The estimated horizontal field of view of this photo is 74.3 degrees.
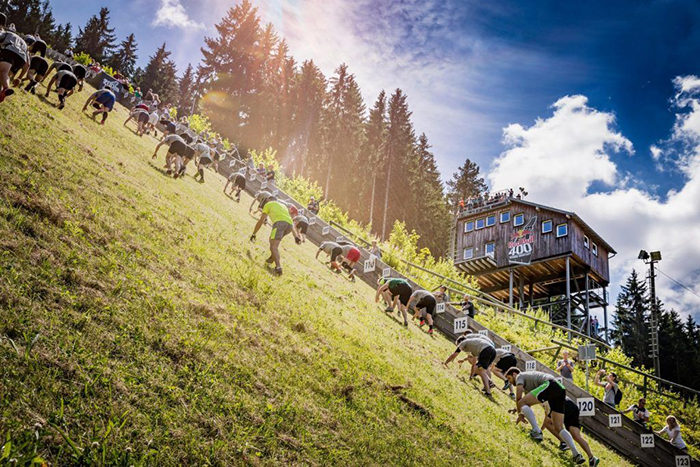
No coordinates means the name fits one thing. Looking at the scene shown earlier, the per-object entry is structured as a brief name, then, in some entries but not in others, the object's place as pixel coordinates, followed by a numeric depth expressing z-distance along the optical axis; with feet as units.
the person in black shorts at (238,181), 68.33
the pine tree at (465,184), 230.54
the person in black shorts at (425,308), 50.03
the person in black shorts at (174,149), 53.93
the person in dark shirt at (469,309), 58.49
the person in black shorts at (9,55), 35.14
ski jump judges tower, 124.67
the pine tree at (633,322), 188.14
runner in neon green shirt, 36.76
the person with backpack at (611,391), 49.36
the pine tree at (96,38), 213.87
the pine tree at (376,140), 188.85
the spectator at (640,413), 48.70
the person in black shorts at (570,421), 30.63
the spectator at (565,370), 50.44
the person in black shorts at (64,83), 49.88
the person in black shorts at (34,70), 48.02
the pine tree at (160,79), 216.74
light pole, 95.36
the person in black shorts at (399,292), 47.44
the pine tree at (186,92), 245.04
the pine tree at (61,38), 194.89
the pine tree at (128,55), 230.48
